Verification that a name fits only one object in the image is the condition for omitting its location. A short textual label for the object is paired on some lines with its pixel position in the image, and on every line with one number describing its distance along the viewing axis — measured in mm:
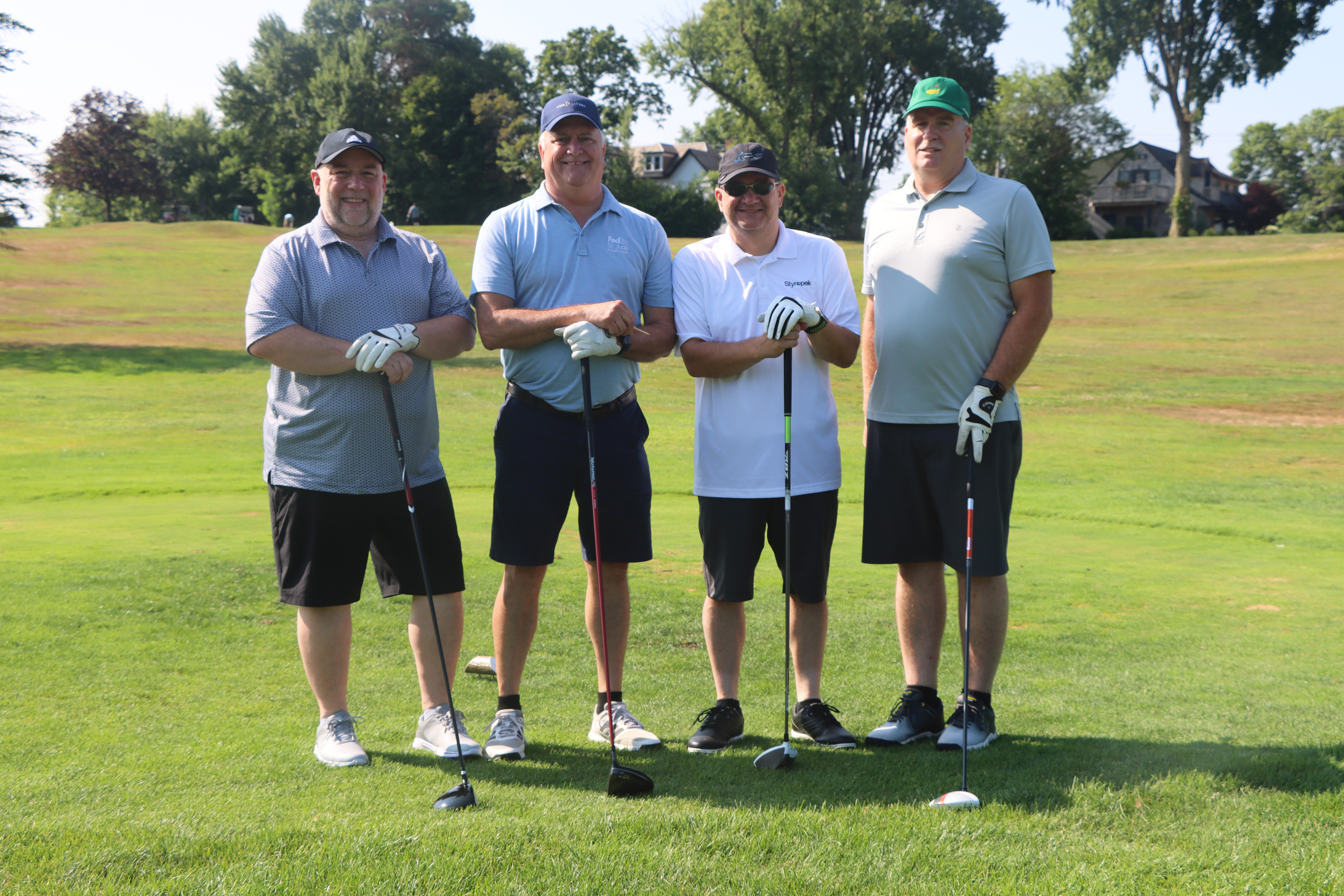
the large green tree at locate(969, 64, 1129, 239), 51094
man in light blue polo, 4016
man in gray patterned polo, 3799
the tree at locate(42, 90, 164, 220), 56969
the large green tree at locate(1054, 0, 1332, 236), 49938
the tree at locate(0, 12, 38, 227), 23469
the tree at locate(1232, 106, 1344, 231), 58594
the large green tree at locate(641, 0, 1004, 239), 52250
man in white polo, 4012
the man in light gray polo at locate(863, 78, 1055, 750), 3955
